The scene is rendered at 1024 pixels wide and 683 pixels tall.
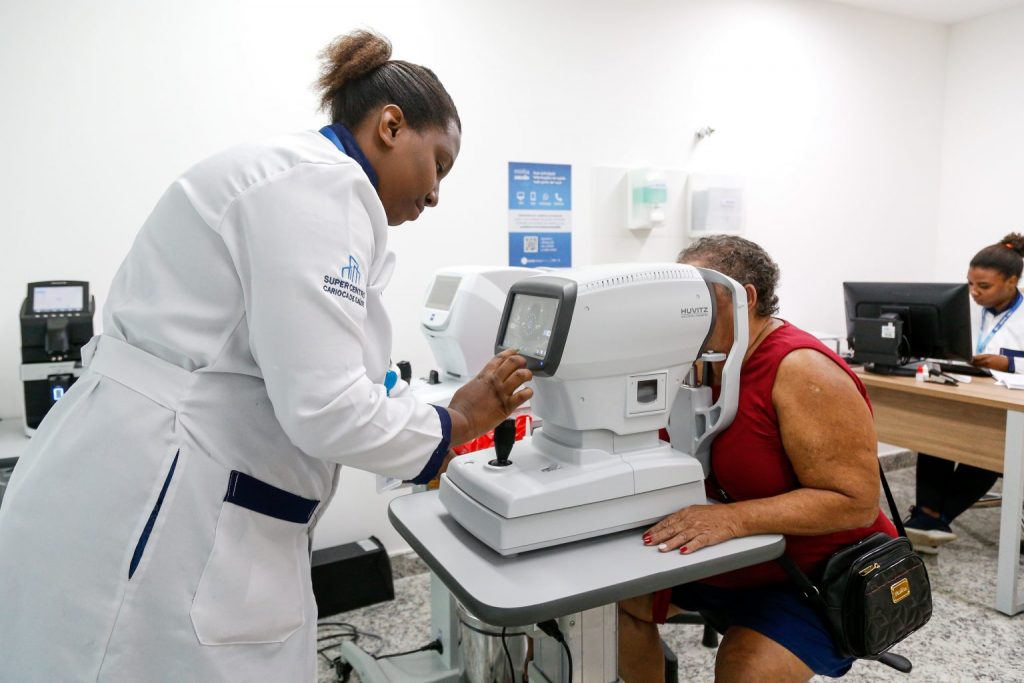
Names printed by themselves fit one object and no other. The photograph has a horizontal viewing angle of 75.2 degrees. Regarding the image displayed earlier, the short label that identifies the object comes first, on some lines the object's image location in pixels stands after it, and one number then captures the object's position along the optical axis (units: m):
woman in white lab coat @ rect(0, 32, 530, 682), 0.80
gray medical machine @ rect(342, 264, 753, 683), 1.00
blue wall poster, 2.83
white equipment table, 0.92
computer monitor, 2.68
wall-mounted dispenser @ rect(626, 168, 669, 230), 3.05
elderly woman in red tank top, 1.21
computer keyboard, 2.81
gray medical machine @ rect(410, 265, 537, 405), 1.86
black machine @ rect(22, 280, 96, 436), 1.83
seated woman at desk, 2.91
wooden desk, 2.30
